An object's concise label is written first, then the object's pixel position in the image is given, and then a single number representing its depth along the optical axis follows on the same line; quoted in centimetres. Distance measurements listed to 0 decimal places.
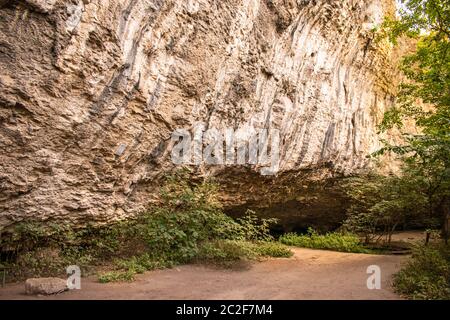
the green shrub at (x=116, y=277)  515
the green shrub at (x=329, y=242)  1036
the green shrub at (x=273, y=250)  818
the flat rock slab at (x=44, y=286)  432
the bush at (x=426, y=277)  461
